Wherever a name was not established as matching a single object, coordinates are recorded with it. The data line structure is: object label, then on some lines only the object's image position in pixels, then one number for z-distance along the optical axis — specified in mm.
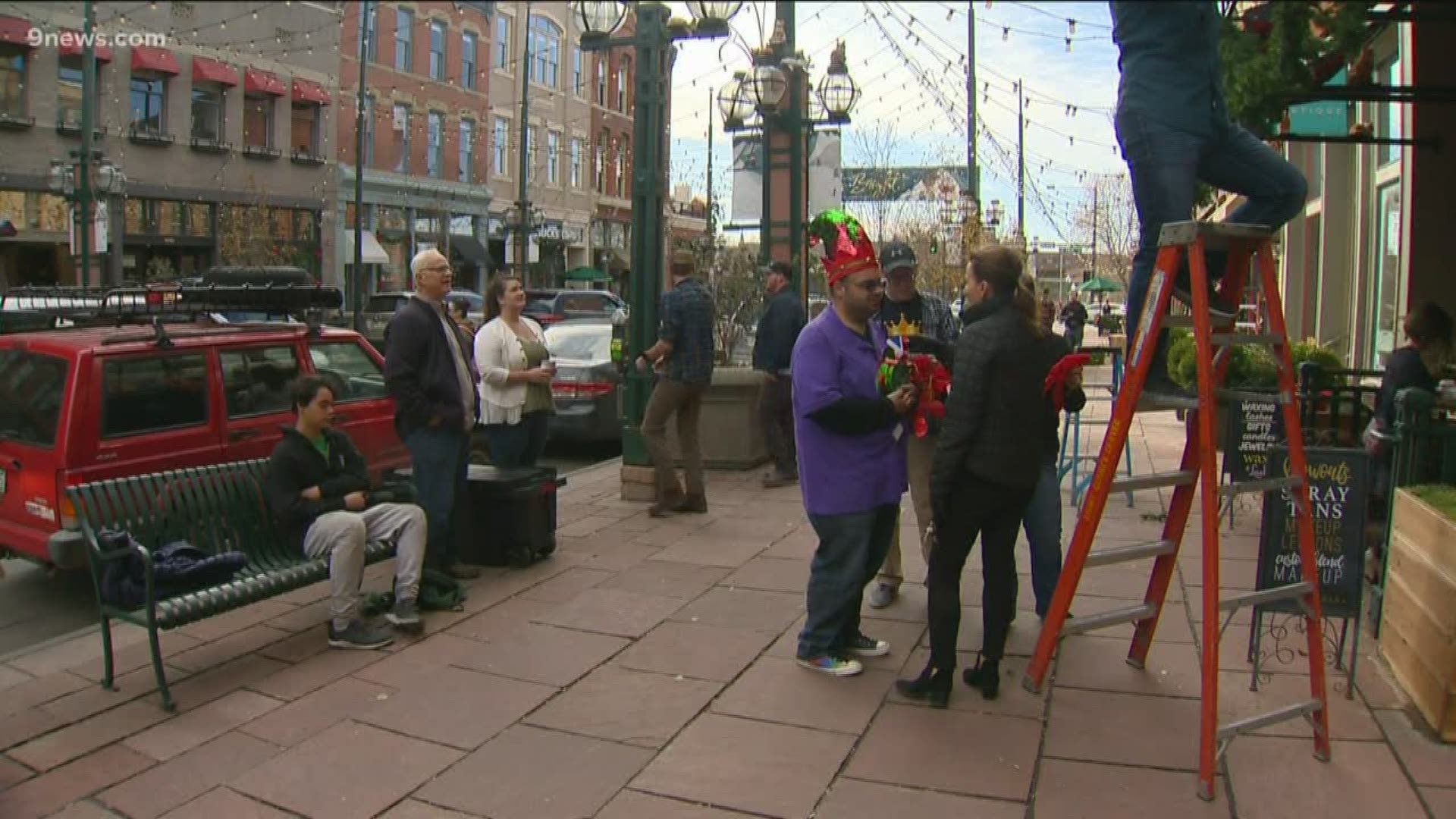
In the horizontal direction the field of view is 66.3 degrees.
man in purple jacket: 4656
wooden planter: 3998
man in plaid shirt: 8375
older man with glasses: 6195
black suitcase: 6934
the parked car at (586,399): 12102
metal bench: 4844
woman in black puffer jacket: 4285
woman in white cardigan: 7324
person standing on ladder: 3641
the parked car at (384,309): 25281
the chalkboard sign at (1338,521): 4363
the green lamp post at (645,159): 9266
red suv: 6262
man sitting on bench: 5477
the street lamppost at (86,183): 21891
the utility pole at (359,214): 29578
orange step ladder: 3518
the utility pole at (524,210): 36406
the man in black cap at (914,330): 5766
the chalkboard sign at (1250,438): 6449
